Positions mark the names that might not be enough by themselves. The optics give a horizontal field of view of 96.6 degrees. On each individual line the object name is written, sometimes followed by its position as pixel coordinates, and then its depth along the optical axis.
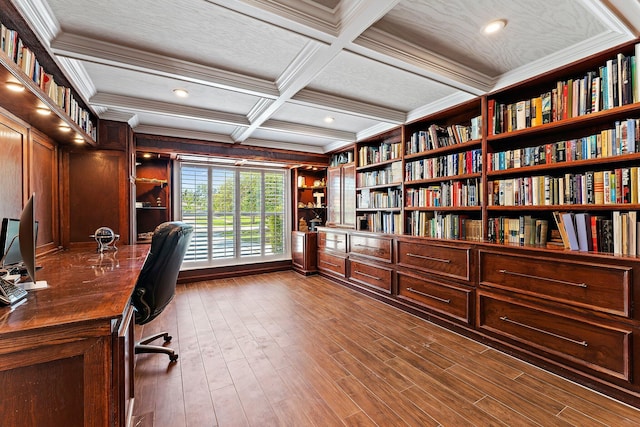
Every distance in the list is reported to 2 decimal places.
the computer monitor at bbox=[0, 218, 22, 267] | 1.67
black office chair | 2.07
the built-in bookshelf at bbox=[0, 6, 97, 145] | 1.51
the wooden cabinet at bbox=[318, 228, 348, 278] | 4.47
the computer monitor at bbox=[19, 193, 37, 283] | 1.31
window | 4.96
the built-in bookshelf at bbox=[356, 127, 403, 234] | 3.83
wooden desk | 0.97
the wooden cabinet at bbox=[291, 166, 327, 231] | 5.73
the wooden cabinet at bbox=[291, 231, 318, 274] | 5.15
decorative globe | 2.75
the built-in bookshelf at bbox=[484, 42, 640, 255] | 1.94
